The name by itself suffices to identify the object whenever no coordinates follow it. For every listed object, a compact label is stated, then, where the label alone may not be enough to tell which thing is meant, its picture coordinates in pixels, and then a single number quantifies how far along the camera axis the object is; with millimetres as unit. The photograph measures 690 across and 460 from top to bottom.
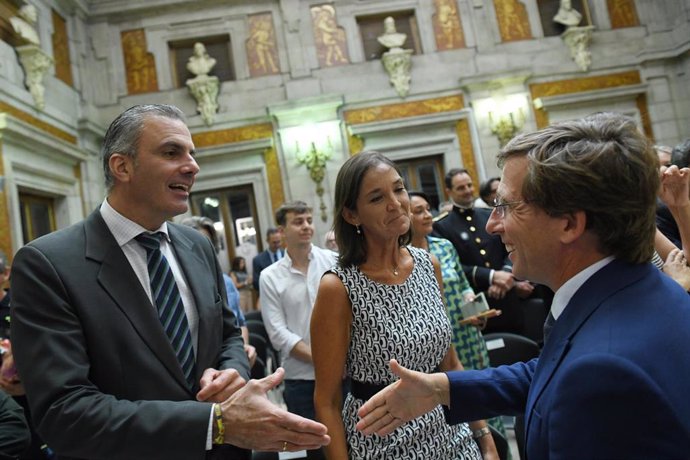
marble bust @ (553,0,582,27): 9992
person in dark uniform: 4074
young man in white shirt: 3275
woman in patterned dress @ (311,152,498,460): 1819
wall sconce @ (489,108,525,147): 9478
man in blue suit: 874
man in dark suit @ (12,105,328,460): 1401
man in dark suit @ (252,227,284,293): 6824
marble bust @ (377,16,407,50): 9758
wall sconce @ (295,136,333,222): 9352
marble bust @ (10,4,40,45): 7410
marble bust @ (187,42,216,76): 9664
